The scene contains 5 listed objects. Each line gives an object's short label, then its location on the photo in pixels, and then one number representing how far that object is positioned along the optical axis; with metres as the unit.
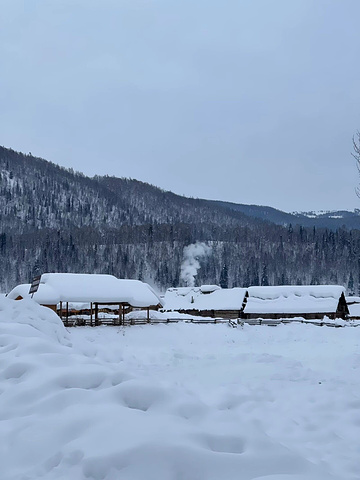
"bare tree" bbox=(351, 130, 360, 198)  15.19
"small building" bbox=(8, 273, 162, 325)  31.51
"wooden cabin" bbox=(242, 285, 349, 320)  46.72
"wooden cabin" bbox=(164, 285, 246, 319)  51.42
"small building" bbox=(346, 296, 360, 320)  63.97
